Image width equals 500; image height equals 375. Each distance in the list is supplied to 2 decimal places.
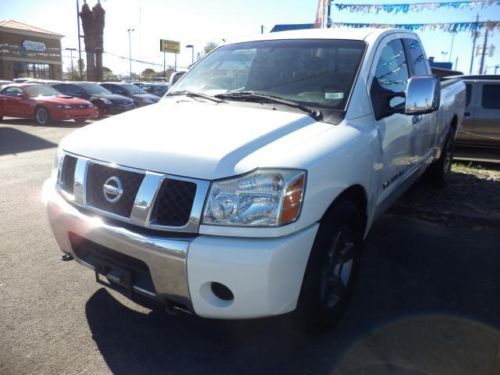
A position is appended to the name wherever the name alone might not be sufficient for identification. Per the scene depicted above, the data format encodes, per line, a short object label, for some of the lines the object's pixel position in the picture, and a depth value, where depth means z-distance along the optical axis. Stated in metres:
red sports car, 15.35
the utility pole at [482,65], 37.84
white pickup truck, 2.25
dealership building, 39.69
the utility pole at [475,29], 15.44
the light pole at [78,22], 35.56
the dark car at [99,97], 17.61
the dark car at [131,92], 20.44
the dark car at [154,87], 26.93
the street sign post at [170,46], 58.81
